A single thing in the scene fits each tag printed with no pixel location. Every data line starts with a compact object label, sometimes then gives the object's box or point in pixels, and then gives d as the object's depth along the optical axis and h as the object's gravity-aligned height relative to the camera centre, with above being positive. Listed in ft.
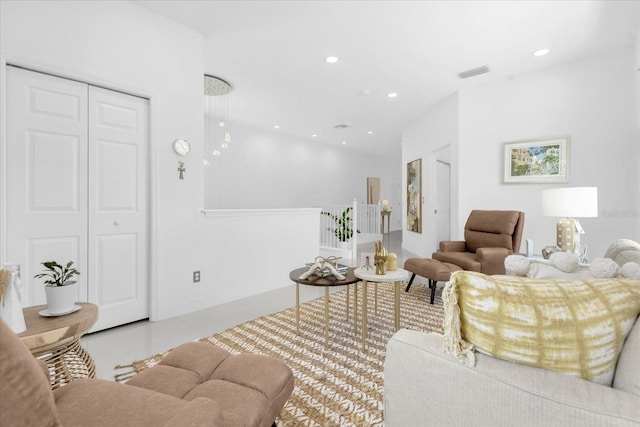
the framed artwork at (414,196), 21.93 +1.29
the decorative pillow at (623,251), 5.45 -0.72
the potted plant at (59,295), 4.74 -1.22
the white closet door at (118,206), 8.59 +0.23
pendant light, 15.11 +6.19
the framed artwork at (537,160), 13.70 +2.38
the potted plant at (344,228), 20.88 -0.95
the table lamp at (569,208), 9.41 +0.15
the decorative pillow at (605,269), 3.89 -0.70
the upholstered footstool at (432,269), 10.25 -1.89
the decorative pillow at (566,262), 4.33 -0.68
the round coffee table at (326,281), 7.51 -1.64
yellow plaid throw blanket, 2.58 -0.89
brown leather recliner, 11.12 -1.19
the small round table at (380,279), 7.29 -1.50
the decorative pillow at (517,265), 4.38 -0.72
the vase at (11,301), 4.07 -1.13
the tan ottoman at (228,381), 3.54 -2.10
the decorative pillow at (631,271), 3.63 -0.68
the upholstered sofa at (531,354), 2.44 -1.19
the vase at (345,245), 20.93 -2.08
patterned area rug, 5.22 -3.19
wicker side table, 4.19 -1.70
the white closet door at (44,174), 7.35 +0.98
